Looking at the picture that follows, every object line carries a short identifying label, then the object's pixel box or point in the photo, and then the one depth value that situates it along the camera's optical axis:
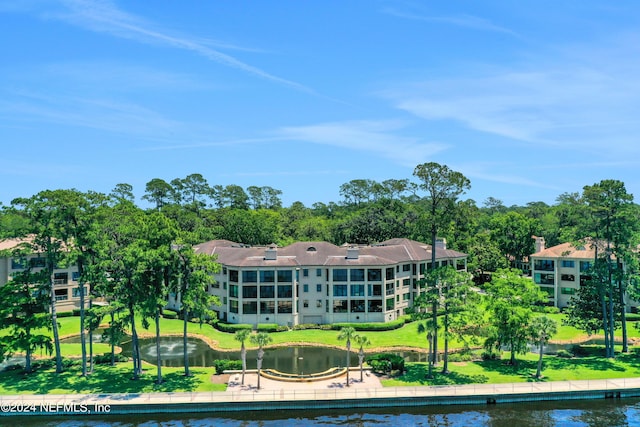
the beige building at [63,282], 78.69
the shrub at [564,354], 55.98
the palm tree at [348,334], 46.31
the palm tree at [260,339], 46.22
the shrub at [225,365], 49.28
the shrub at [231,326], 68.62
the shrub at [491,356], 53.25
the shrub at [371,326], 69.44
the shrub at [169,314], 76.94
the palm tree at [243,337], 45.94
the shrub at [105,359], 52.78
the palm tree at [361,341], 45.91
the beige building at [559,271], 82.56
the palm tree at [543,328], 45.53
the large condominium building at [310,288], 72.56
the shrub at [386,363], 49.00
